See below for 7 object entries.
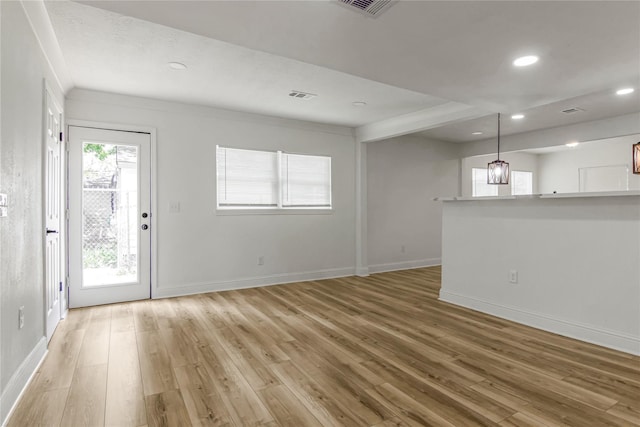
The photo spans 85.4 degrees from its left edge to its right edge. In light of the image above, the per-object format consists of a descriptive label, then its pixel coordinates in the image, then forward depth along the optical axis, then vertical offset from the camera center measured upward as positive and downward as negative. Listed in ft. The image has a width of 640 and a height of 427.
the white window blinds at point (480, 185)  25.54 +1.69
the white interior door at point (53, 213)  9.57 -0.14
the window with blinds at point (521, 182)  28.86 +2.11
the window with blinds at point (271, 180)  16.14 +1.40
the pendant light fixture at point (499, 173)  16.11 +1.62
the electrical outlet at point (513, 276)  11.59 -2.32
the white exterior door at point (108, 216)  13.15 -0.33
